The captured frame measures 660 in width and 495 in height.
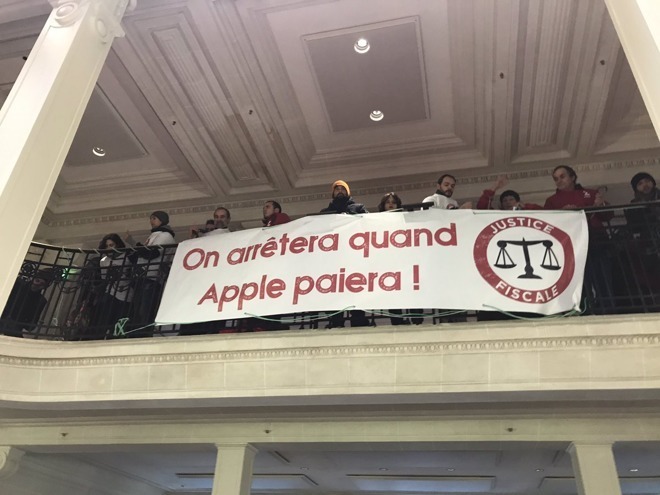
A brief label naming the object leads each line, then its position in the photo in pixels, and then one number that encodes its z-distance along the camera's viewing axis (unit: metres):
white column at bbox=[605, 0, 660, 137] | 2.56
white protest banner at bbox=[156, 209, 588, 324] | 4.38
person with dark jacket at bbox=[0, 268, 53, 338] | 5.90
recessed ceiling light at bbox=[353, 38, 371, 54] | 6.30
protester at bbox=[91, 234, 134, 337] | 5.87
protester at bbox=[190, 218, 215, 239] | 6.23
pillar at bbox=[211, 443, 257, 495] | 5.11
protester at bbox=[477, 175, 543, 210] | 5.48
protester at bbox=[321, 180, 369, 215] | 5.48
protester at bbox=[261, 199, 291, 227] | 5.80
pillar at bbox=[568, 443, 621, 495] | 4.34
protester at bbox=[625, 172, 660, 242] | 4.82
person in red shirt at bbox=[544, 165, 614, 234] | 5.39
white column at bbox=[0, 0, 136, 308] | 3.08
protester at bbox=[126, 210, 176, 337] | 5.74
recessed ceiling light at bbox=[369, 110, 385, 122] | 7.35
